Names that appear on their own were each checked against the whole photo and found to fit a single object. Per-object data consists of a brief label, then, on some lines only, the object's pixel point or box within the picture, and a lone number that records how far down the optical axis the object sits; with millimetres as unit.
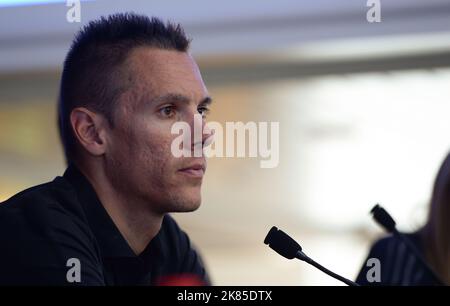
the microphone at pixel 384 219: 2404
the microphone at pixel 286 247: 2338
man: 2423
